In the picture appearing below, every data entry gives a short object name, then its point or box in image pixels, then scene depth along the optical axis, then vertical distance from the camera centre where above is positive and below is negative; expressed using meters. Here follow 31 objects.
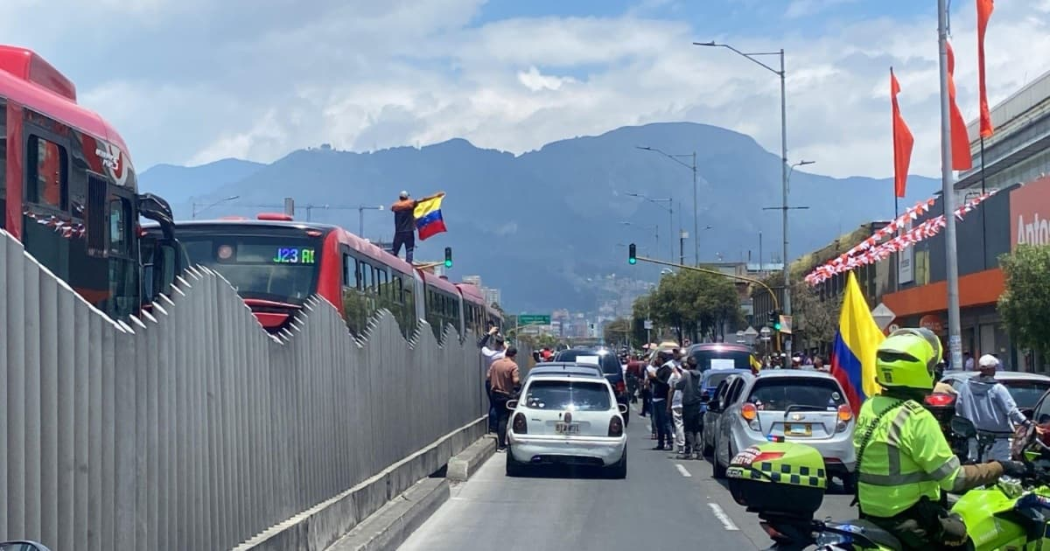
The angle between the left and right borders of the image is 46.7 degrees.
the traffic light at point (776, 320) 38.72 +0.19
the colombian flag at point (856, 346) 18.05 -0.31
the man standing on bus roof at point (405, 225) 22.95 +2.03
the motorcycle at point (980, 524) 5.46 -0.94
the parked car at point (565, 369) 19.83 -0.69
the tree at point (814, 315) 50.75 +0.45
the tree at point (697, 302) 78.75 +1.61
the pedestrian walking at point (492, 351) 22.77 -0.47
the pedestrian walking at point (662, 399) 22.59 -1.36
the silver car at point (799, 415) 15.90 -1.19
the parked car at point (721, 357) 30.45 -0.76
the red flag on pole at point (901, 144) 26.91 +4.01
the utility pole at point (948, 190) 22.28 +2.46
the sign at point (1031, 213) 28.27 +2.65
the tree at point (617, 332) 149.86 -0.52
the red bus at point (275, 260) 15.57 +0.95
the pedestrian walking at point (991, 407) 14.65 -1.01
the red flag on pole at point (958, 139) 23.81 +3.68
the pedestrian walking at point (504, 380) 21.39 -0.90
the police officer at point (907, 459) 5.47 -0.61
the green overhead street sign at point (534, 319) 106.25 +0.88
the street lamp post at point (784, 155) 39.41 +5.74
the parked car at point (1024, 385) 16.06 -0.83
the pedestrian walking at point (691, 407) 21.05 -1.39
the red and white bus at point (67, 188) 9.52 +1.28
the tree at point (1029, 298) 22.59 +0.46
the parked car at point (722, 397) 17.66 -1.07
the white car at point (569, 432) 17.38 -1.49
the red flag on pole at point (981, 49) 22.72 +5.26
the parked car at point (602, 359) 32.62 -0.86
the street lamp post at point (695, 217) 55.16 +5.64
